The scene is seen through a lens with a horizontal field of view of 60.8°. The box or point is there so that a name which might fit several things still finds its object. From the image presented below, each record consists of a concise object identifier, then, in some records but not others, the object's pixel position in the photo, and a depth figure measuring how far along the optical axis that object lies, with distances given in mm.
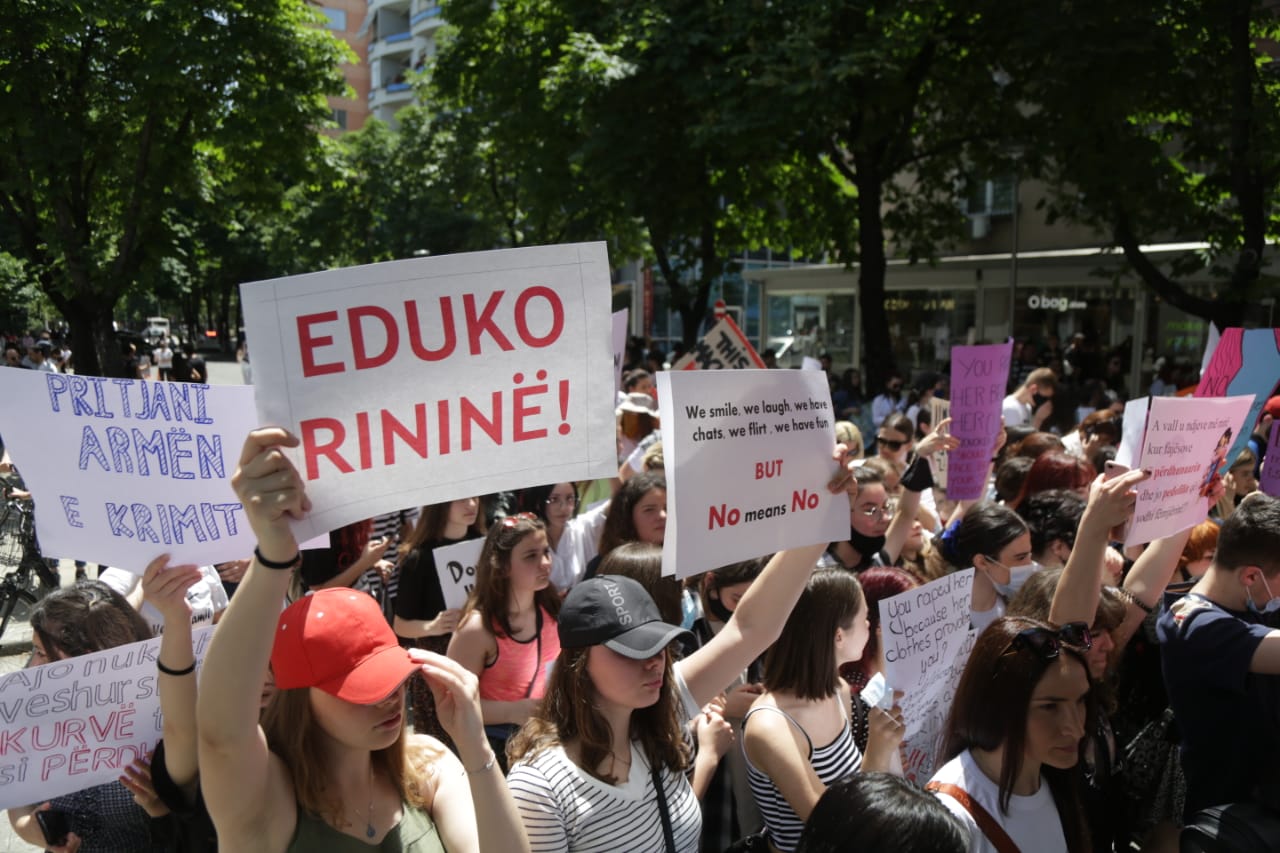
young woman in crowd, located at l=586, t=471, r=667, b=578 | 4965
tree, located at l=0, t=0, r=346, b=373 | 13711
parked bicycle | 7262
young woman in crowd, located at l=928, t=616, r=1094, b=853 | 2705
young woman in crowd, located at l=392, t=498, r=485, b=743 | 4707
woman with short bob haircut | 2957
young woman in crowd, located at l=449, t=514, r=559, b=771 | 3938
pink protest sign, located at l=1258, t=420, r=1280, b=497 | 6309
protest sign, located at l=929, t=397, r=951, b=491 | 7106
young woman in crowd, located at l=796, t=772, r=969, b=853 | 2137
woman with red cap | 1974
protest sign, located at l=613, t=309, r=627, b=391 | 6695
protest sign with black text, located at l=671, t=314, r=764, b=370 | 5340
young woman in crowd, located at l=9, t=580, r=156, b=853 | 2758
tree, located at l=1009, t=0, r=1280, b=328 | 12180
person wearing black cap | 2508
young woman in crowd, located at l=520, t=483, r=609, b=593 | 5488
